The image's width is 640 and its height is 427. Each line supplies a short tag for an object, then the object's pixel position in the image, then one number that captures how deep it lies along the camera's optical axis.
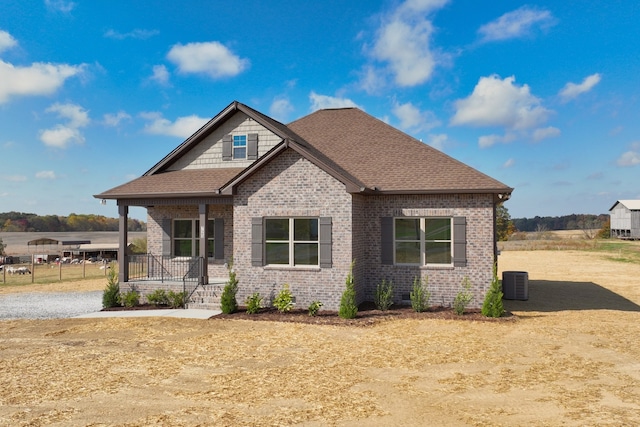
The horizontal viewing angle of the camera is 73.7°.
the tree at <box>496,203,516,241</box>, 68.38
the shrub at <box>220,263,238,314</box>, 13.75
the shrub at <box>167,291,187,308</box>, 14.95
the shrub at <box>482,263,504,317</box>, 12.86
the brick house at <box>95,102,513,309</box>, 13.93
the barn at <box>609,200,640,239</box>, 65.44
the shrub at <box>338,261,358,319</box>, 12.87
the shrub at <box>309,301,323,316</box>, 13.37
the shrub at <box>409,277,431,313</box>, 13.73
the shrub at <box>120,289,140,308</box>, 15.30
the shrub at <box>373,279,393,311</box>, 13.95
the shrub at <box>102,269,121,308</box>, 15.29
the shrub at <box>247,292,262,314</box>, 13.66
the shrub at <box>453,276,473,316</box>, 13.27
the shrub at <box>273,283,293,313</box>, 13.74
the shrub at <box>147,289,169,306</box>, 15.20
